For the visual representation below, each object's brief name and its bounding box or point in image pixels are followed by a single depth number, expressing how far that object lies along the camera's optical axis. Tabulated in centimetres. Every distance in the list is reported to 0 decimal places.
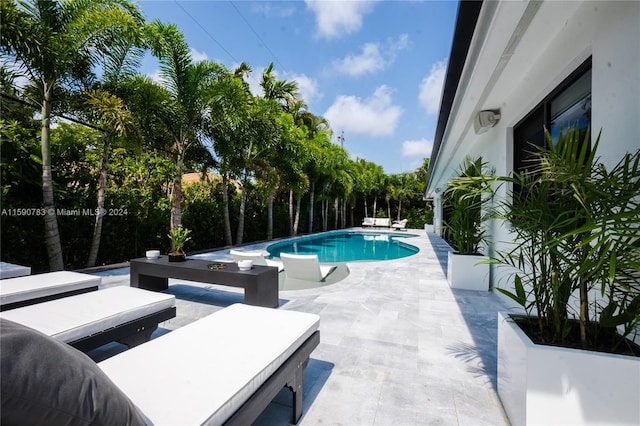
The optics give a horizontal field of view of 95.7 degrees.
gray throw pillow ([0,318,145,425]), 85
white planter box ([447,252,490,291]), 588
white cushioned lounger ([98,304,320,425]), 153
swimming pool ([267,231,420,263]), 1269
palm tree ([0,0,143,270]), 575
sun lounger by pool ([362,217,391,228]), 2546
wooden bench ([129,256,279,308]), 429
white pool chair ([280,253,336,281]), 602
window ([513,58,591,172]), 321
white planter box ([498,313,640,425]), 164
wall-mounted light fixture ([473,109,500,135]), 549
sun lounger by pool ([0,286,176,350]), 252
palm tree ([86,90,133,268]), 696
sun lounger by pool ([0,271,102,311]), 338
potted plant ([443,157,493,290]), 589
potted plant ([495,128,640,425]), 165
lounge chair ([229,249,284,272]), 577
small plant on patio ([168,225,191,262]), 506
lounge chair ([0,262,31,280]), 434
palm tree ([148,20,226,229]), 902
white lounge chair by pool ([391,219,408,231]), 2347
